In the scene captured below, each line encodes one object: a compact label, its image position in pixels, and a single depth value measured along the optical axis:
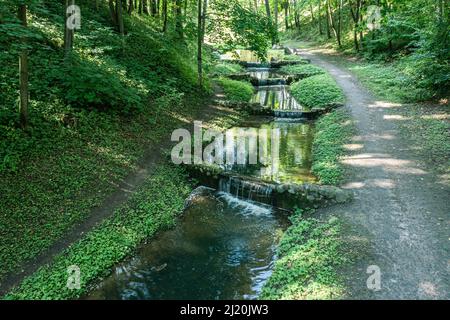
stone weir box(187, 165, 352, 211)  9.72
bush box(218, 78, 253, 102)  20.62
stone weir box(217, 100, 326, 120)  18.34
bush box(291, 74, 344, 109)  19.00
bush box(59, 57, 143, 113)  12.09
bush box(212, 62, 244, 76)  25.01
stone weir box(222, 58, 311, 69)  30.53
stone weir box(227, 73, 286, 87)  25.69
